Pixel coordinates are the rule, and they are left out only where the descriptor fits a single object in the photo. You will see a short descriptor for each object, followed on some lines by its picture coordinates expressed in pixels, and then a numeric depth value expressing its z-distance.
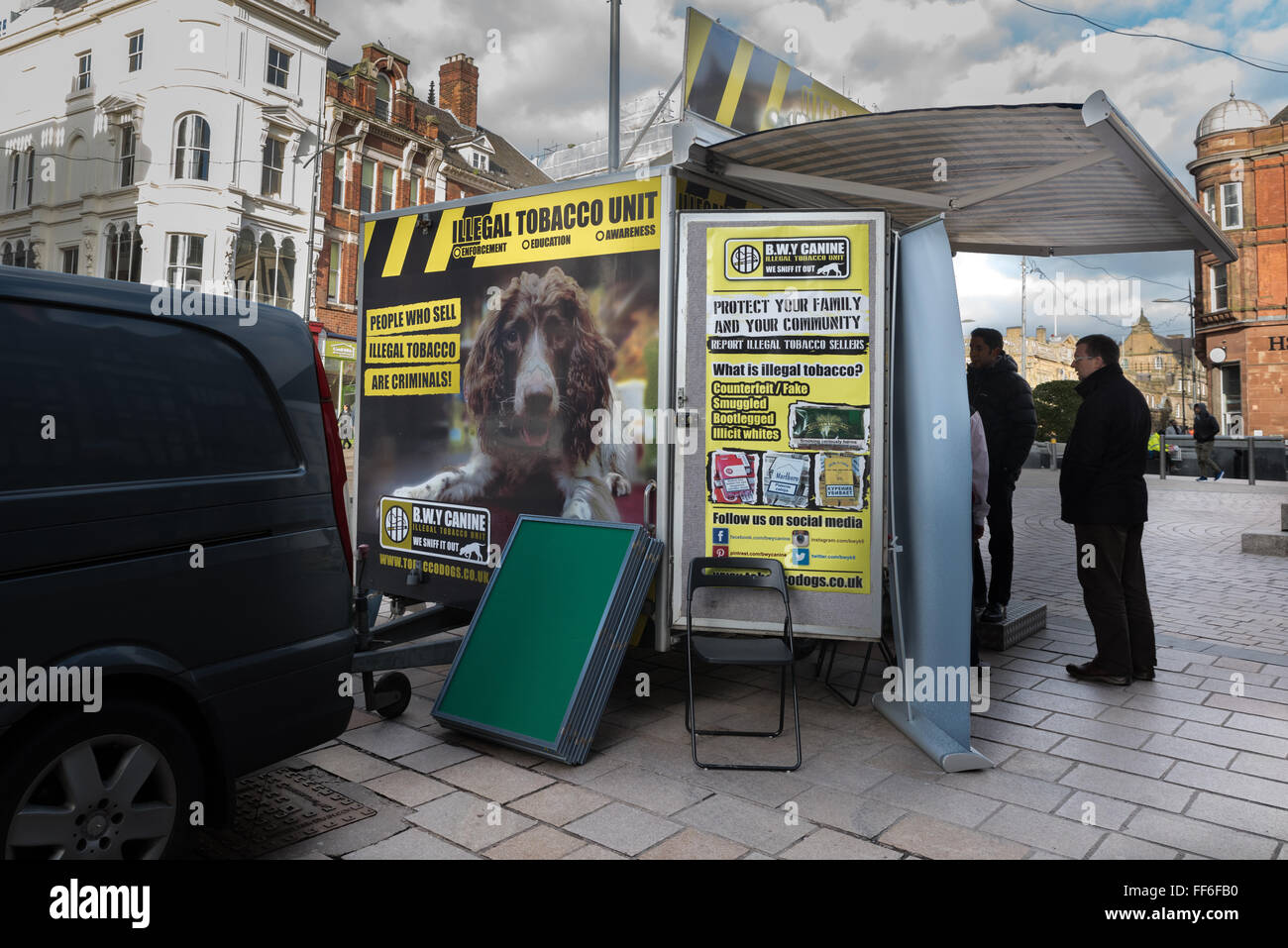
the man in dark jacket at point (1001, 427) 6.39
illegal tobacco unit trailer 4.39
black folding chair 4.37
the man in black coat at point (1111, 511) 5.38
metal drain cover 3.25
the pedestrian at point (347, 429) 23.81
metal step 6.30
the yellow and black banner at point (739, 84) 7.42
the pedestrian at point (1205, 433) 22.59
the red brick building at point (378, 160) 34.38
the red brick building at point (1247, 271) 36.81
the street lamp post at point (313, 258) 32.34
